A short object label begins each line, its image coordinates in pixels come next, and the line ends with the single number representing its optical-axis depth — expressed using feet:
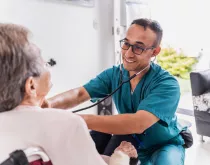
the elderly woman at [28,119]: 2.17
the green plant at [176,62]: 12.18
